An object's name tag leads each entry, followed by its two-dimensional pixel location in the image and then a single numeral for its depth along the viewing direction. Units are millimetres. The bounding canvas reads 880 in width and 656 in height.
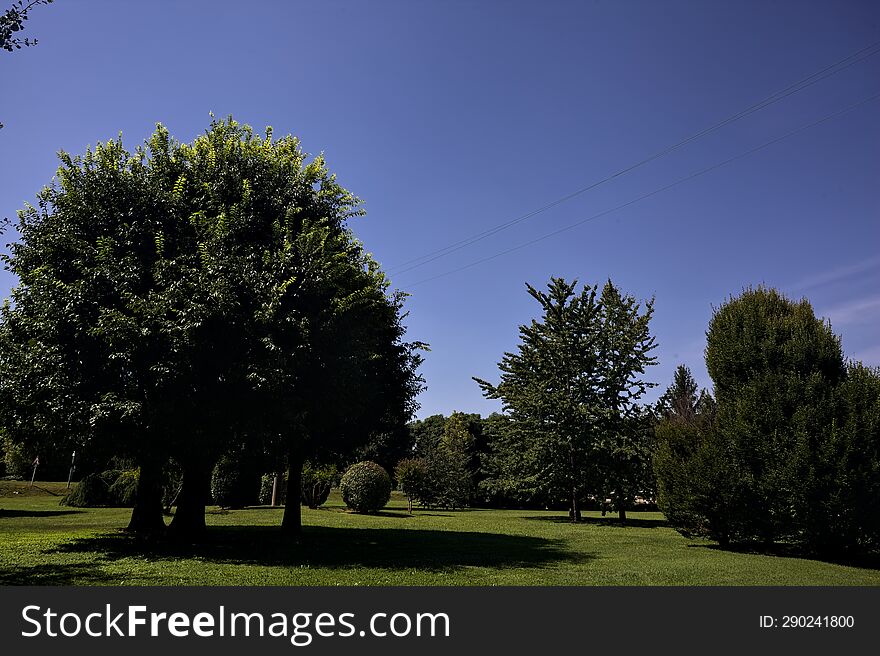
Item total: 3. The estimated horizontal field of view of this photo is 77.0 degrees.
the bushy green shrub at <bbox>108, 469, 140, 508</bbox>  34522
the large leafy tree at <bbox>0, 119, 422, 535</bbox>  14164
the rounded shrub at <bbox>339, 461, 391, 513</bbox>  37625
